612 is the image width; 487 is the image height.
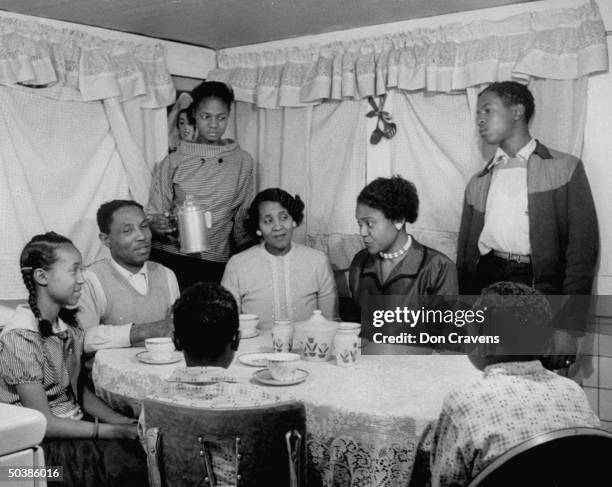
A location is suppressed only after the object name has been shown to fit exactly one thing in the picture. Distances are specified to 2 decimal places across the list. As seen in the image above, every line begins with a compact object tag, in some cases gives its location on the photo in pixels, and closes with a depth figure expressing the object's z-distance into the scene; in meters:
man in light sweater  2.75
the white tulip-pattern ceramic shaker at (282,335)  2.21
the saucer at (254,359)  2.12
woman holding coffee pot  3.48
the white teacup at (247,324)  2.53
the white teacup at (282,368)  1.88
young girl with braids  2.04
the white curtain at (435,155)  3.33
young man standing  2.84
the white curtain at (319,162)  3.68
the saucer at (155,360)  2.20
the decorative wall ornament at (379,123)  3.53
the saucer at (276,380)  1.87
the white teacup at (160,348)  2.19
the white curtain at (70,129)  3.16
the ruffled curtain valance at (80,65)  3.14
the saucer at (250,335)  2.53
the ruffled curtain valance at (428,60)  2.93
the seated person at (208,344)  1.54
